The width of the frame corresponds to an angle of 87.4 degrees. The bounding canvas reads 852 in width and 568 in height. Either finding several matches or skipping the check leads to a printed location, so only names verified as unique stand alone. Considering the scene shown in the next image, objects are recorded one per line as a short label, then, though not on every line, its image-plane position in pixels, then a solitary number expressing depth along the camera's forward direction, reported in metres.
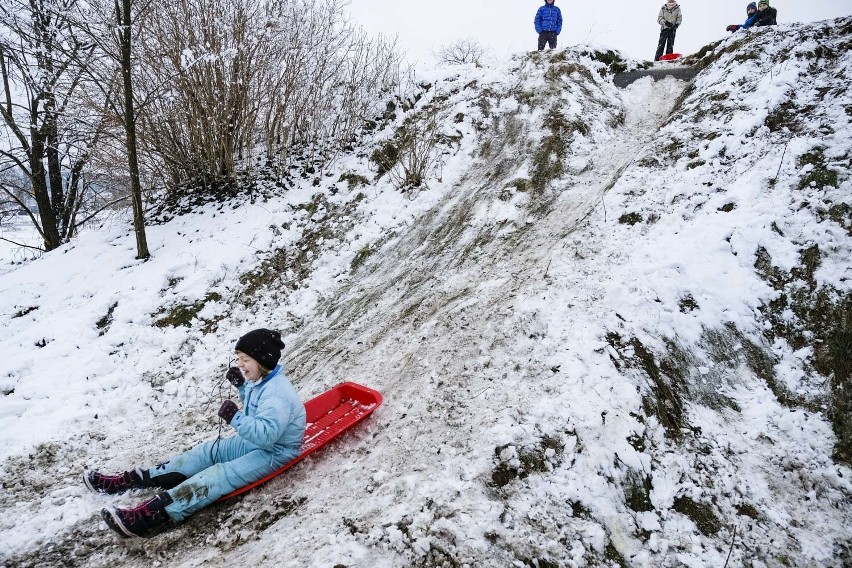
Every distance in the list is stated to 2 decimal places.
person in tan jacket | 12.40
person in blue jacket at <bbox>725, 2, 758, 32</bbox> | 11.31
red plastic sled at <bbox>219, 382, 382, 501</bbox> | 3.72
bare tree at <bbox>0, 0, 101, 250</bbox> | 7.08
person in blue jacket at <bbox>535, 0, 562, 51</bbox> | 12.20
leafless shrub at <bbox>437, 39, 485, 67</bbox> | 32.38
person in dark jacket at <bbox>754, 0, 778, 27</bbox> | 10.76
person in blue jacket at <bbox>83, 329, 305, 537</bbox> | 3.09
